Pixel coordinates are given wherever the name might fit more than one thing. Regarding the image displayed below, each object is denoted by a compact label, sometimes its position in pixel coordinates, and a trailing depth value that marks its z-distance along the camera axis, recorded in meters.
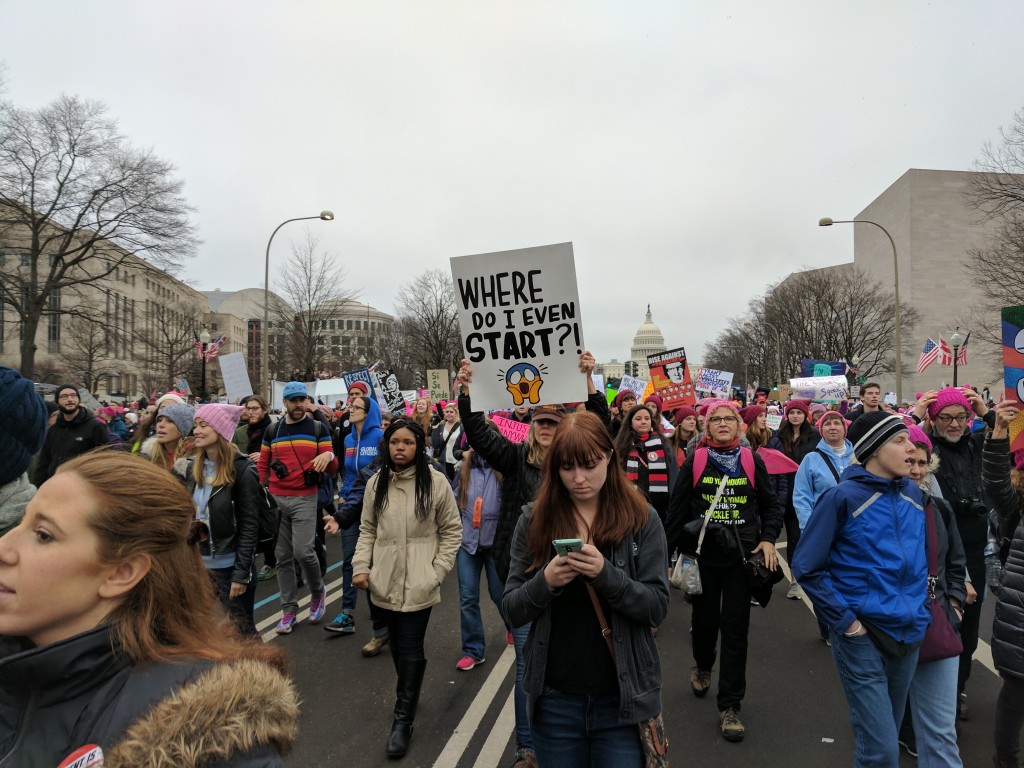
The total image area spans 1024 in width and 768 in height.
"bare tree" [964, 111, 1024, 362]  23.02
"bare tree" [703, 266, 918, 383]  46.25
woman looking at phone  2.22
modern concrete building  54.47
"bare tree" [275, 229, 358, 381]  32.44
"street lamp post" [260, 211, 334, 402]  22.86
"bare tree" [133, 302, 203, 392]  48.09
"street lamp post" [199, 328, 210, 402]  23.47
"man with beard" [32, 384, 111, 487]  6.74
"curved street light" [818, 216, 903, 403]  24.97
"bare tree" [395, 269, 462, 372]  38.31
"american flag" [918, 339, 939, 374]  19.42
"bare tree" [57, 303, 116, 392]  46.31
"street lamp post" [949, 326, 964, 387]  26.38
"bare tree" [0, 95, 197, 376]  25.97
